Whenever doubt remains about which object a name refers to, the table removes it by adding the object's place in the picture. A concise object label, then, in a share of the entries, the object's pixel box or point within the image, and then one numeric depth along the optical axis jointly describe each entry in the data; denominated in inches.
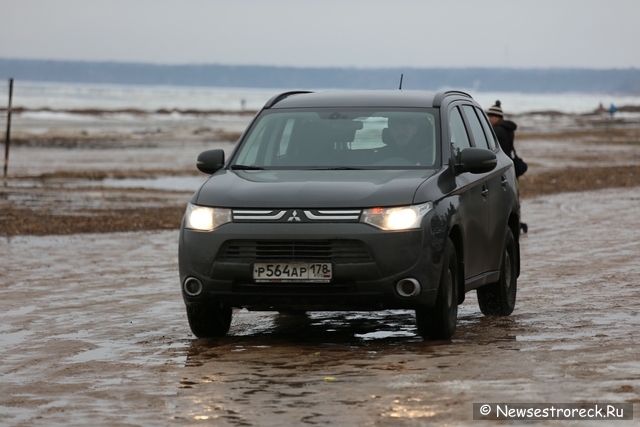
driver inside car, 727.7
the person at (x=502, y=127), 1353.3
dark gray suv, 649.0
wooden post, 2040.0
